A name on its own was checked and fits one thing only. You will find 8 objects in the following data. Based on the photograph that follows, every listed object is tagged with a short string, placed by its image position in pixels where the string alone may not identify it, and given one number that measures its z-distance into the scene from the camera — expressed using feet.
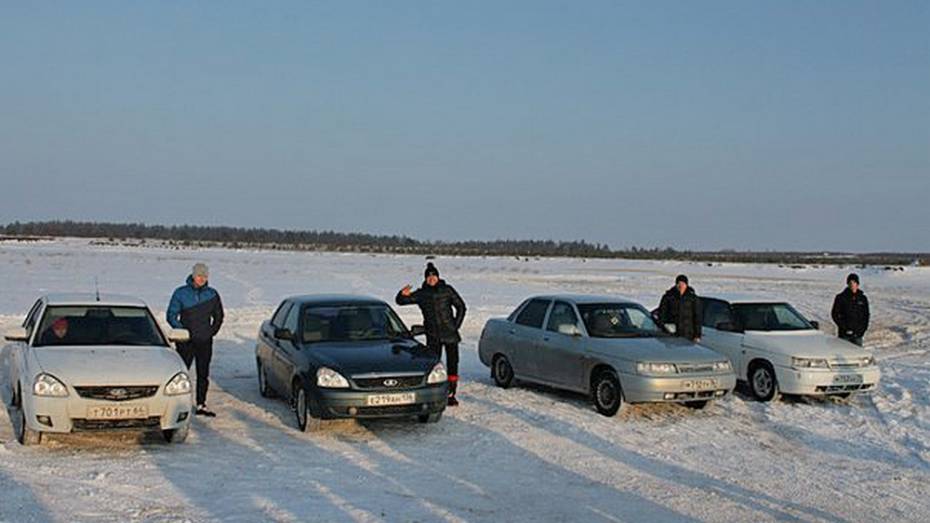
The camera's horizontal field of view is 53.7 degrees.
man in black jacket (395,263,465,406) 38.70
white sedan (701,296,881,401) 39.86
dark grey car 31.89
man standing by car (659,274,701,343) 43.09
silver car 36.27
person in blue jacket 35.01
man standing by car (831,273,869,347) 46.93
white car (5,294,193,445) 28.04
